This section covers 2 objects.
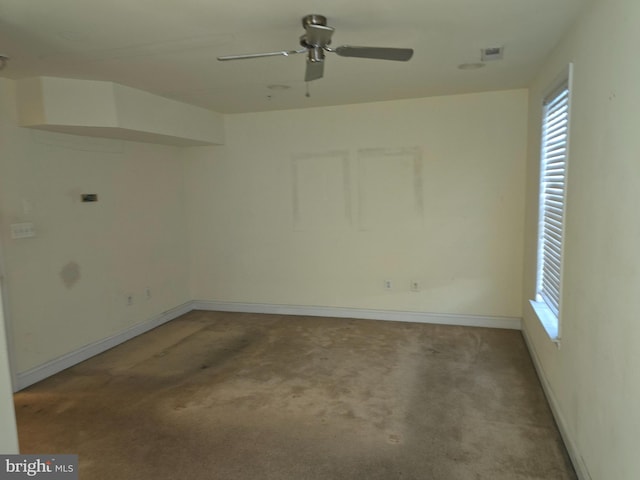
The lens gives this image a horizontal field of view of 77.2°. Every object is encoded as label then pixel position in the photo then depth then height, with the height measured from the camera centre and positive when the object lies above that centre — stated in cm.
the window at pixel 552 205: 268 -15
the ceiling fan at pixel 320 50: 219 +81
